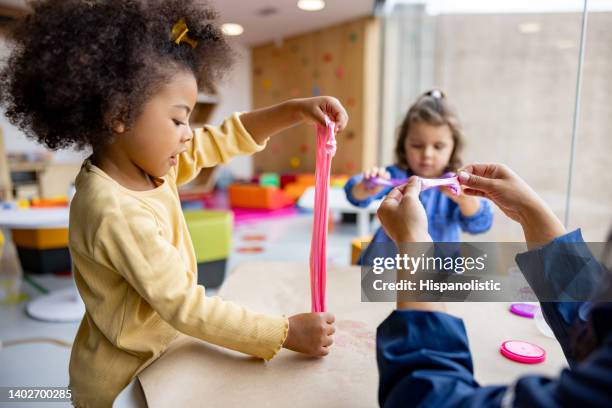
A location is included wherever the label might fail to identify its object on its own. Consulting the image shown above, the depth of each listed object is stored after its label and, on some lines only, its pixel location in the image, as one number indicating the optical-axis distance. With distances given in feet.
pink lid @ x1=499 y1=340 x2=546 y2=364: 2.21
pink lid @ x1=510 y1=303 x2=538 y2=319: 2.78
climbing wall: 17.61
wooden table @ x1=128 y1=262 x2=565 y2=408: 1.90
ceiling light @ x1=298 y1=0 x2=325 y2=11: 14.89
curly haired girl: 1.94
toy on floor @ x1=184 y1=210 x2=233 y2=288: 7.79
